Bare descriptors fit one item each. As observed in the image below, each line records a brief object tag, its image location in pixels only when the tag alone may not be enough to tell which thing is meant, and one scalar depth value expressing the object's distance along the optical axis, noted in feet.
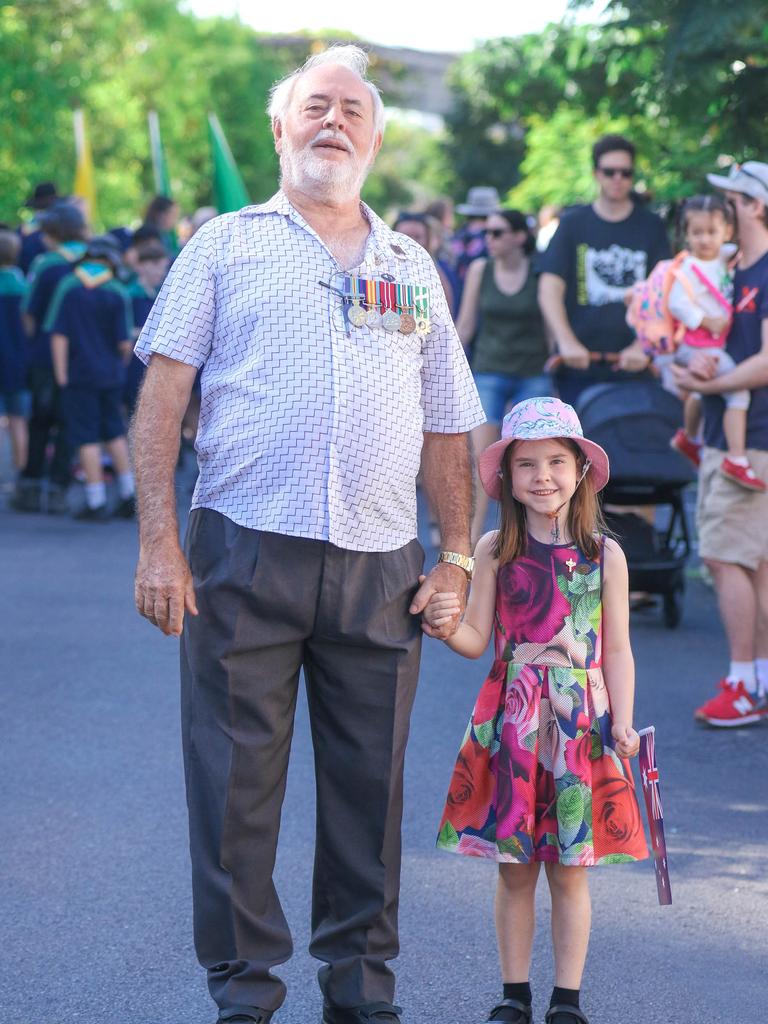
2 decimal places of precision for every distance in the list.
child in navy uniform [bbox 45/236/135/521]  40.47
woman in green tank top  32.55
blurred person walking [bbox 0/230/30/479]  43.96
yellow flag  67.41
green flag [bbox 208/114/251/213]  52.08
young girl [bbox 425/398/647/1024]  12.69
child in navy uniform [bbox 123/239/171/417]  45.62
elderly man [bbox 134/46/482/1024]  12.02
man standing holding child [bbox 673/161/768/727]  21.97
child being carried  23.97
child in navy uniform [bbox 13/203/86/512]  41.81
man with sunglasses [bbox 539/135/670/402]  27.78
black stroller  26.25
